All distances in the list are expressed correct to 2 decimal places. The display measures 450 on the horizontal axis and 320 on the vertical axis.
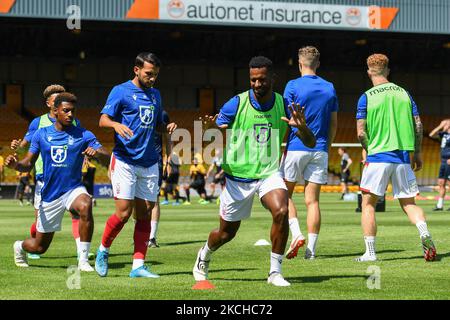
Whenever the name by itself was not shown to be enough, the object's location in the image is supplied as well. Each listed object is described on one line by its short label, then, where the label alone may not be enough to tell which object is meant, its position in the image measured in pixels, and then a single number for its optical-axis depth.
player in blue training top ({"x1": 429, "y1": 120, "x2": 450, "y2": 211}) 24.34
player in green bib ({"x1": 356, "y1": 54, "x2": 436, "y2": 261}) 11.18
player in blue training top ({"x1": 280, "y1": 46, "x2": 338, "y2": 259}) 11.45
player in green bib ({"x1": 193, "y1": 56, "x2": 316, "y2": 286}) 8.70
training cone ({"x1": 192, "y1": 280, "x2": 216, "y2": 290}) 8.44
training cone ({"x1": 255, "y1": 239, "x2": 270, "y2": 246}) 13.83
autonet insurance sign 42.44
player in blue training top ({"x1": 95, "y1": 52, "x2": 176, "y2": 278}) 9.69
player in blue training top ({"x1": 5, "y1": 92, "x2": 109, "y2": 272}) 10.31
